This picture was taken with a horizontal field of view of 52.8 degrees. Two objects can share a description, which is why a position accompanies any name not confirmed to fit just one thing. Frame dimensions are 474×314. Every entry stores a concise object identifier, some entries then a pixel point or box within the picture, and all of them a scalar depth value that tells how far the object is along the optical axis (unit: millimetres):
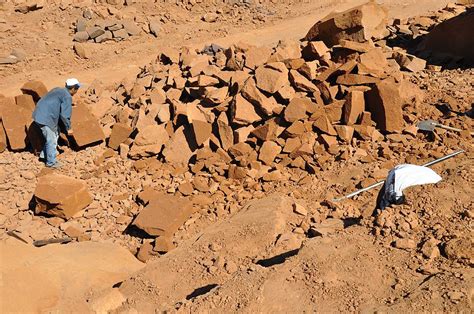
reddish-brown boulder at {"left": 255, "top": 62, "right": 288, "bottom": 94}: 6652
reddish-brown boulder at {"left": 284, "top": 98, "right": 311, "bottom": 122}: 6453
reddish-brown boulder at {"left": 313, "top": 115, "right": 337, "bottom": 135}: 6449
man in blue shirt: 6695
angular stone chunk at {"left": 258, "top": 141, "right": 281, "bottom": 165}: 6387
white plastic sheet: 4332
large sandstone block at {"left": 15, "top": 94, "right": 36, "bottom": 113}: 7449
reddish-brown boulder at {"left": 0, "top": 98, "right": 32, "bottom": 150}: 7188
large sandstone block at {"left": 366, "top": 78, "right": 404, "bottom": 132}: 6340
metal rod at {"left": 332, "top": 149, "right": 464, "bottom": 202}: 5677
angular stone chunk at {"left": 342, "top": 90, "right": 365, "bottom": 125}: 6473
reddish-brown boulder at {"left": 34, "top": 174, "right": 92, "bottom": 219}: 5887
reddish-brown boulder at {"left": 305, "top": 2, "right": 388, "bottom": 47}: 7930
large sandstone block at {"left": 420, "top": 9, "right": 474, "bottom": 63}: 8004
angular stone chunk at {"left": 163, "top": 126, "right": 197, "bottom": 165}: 6781
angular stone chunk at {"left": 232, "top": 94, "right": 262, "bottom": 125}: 6582
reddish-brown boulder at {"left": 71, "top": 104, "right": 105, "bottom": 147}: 7043
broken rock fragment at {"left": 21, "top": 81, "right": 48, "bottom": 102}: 7492
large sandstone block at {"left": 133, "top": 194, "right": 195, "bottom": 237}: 5652
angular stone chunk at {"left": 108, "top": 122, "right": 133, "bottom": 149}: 7164
